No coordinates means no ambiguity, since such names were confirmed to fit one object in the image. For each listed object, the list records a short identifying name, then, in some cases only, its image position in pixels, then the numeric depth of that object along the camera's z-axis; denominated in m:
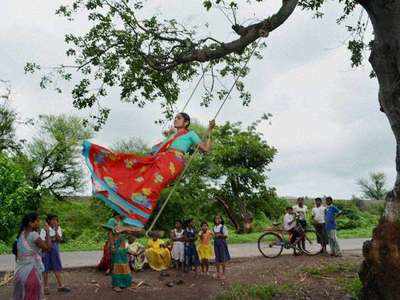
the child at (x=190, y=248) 13.18
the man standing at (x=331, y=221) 14.23
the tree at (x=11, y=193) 15.86
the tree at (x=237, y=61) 8.68
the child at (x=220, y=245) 12.80
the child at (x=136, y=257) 13.65
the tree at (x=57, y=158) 33.03
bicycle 14.83
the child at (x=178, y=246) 13.44
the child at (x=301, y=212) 14.90
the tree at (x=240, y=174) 27.05
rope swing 7.42
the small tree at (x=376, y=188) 47.97
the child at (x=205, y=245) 12.99
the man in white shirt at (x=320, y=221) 14.74
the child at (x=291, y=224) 14.84
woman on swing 7.58
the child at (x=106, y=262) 13.33
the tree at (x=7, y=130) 30.52
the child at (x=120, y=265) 11.06
